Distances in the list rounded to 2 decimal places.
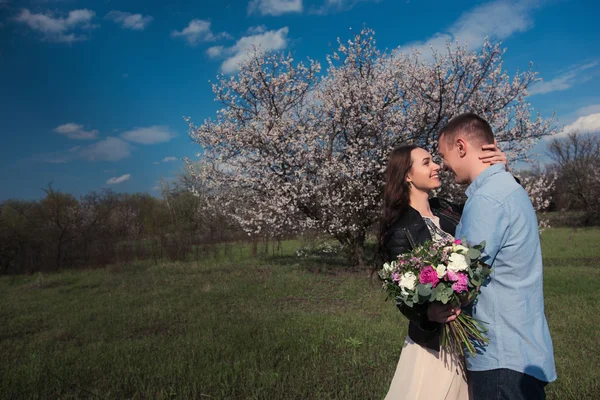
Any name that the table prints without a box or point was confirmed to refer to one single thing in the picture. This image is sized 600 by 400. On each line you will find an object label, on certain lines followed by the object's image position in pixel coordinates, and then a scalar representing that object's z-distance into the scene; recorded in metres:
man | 1.82
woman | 2.18
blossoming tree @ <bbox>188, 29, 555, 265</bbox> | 12.46
